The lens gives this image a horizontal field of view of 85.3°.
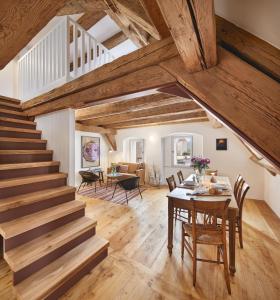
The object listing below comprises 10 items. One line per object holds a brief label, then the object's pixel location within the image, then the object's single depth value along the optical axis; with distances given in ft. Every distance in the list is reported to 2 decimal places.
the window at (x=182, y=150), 18.45
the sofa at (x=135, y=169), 20.24
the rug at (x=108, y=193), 14.36
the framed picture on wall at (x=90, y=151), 20.22
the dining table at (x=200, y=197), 5.85
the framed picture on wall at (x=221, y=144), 15.79
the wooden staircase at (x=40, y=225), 4.73
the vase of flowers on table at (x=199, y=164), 9.98
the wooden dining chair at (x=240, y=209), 7.22
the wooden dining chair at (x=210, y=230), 5.25
